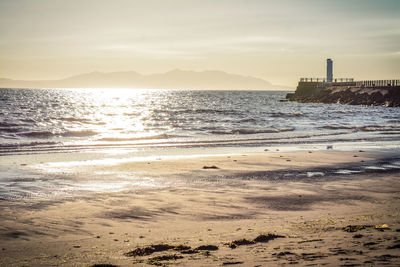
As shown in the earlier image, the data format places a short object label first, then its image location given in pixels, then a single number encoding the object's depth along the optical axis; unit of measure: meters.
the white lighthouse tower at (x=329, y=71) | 107.04
